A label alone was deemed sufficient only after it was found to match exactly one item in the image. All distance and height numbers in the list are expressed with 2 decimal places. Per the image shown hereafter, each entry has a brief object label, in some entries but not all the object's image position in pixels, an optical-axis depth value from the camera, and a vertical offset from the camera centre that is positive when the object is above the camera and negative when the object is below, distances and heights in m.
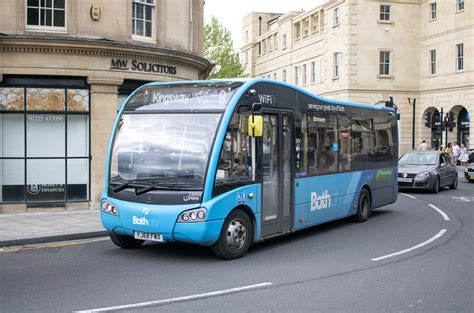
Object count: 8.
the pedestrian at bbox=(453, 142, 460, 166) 37.47 -0.07
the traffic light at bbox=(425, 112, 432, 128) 48.96 +3.12
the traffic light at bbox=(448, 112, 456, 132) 33.51 +1.74
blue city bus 8.59 -0.25
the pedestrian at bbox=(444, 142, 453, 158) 37.78 +0.16
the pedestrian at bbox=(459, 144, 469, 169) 37.25 -0.39
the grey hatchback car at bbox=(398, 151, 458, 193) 21.17 -0.76
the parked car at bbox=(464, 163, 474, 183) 26.84 -1.02
